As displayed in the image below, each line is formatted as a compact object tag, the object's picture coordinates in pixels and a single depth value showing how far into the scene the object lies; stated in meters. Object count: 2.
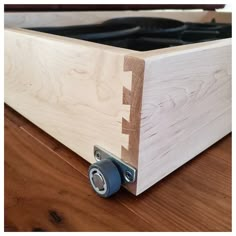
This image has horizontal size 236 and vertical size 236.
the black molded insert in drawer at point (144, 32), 0.65
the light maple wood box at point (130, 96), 0.37
